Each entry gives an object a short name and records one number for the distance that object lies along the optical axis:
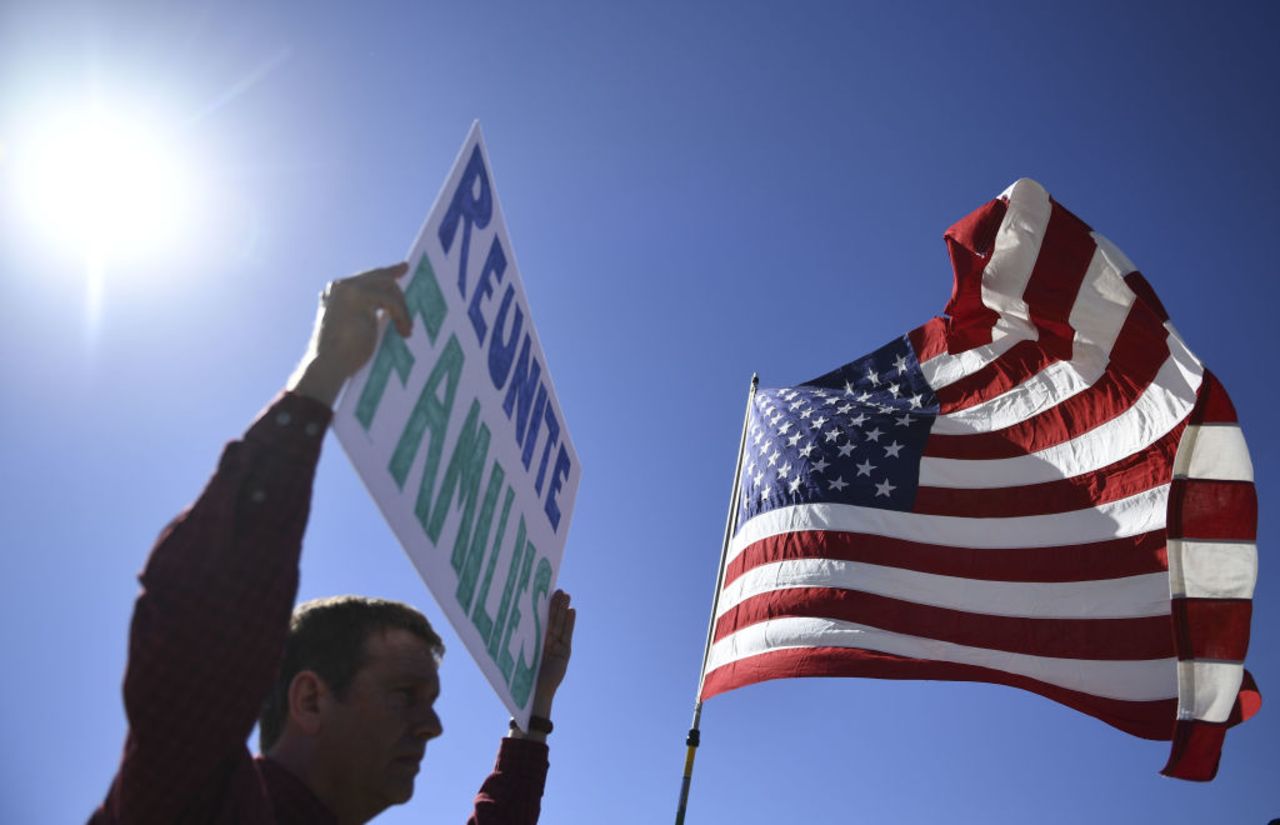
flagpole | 6.50
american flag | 6.23
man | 1.52
